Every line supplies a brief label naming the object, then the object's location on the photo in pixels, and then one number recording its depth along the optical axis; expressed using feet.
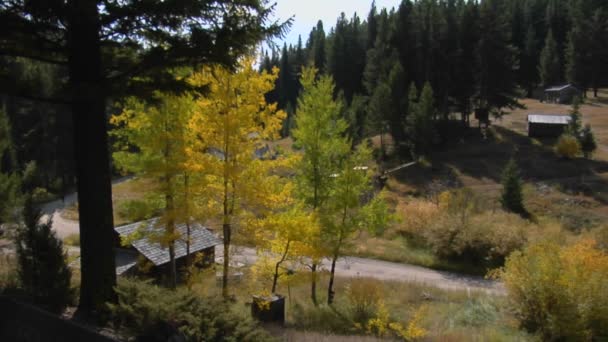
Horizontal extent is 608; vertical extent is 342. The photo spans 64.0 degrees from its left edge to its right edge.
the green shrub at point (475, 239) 89.45
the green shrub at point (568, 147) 138.21
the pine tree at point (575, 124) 142.10
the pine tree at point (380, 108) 158.71
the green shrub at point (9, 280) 31.09
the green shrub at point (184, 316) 24.41
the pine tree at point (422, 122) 148.25
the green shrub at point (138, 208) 45.55
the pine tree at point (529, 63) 255.72
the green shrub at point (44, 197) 134.70
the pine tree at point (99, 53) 25.75
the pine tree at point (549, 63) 245.45
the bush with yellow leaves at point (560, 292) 42.55
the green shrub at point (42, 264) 29.45
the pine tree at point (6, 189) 64.69
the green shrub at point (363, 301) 57.67
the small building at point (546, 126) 159.02
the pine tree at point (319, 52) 293.02
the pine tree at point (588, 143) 139.95
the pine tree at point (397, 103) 159.84
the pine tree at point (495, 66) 158.10
